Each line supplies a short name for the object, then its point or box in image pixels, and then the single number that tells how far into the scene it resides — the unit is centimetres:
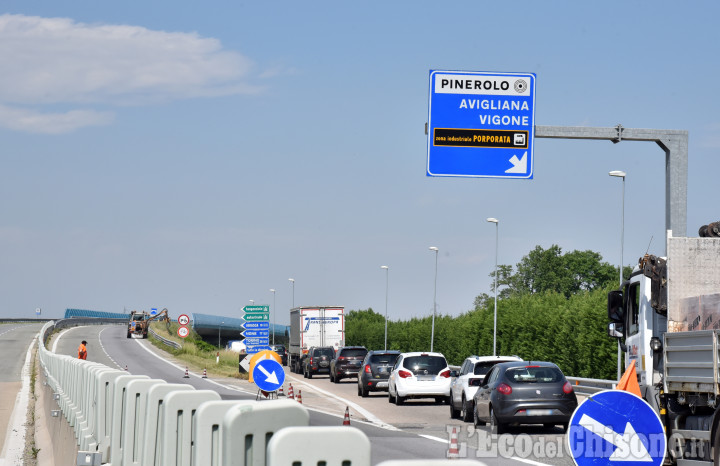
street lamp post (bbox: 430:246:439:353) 6347
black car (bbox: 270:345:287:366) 6845
